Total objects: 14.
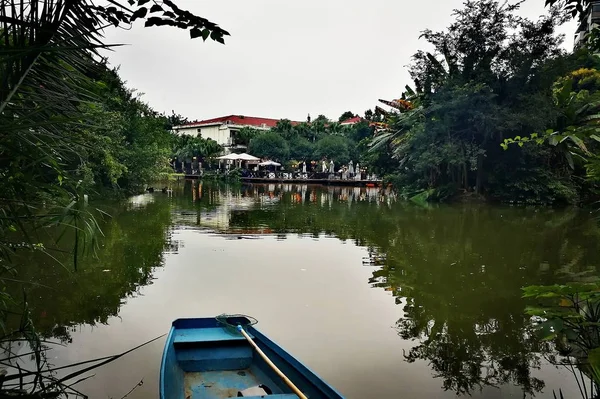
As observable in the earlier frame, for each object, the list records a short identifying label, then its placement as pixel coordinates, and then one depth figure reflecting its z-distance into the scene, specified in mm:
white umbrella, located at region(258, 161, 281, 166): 44500
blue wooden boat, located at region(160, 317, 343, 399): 3377
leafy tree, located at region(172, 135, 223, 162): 50944
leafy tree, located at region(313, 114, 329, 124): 53131
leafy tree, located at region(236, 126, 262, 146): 53234
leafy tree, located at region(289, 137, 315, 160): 47438
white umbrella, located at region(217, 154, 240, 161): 44038
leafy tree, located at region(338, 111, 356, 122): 61450
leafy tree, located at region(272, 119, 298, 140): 49344
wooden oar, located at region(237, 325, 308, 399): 3080
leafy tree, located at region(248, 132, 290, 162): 47156
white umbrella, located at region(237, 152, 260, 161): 43750
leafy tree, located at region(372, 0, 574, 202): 20453
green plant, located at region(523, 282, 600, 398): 2160
